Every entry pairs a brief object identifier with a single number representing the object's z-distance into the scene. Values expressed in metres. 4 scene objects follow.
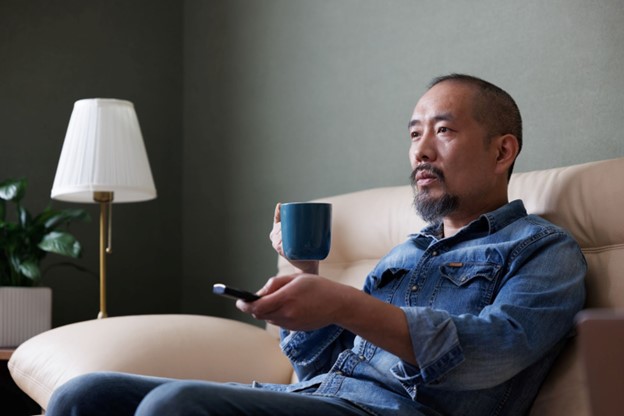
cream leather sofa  1.42
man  1.10
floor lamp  2.52
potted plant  2.61
